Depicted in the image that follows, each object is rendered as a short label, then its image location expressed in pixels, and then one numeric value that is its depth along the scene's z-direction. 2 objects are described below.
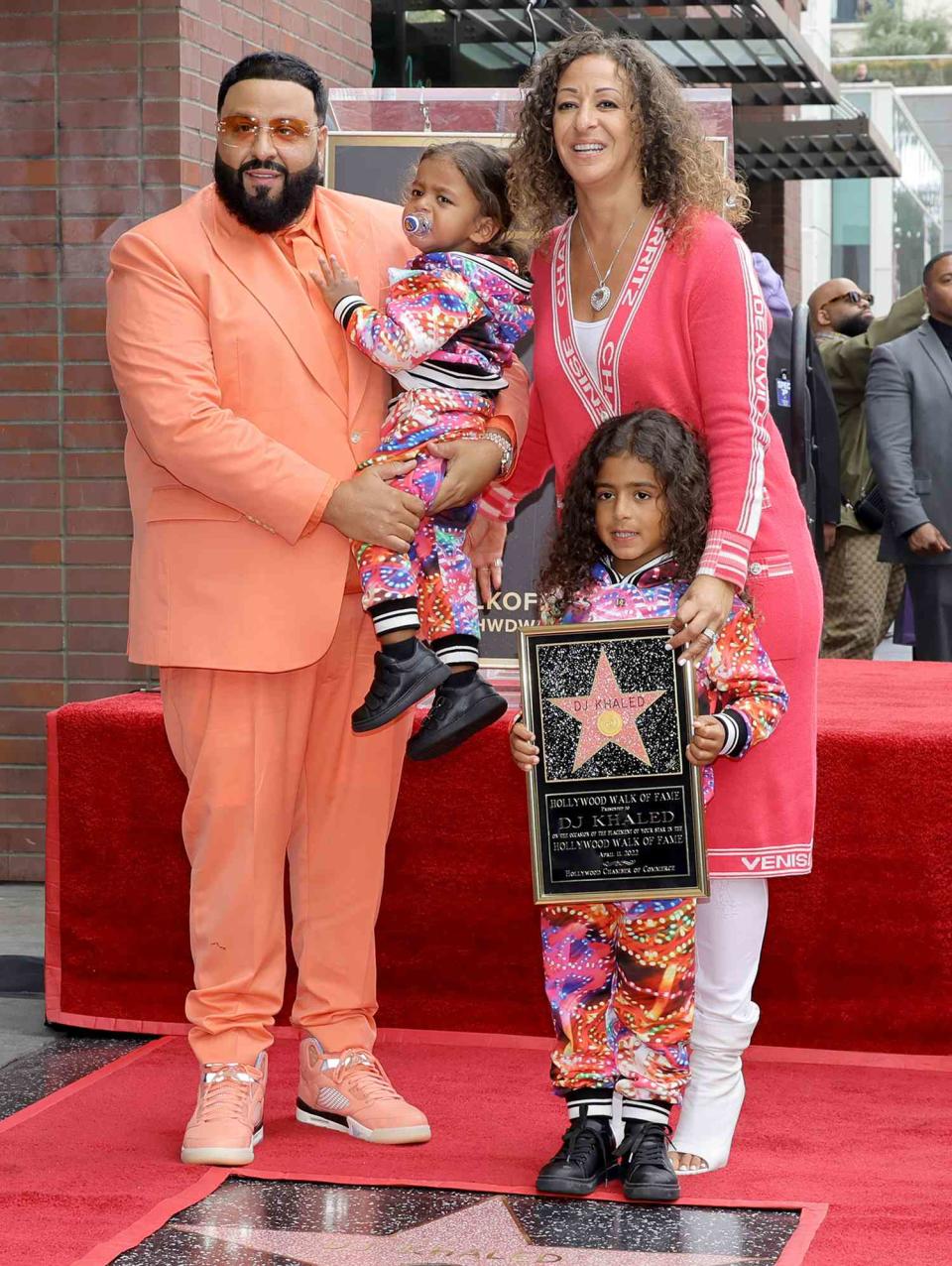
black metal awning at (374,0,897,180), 8.94
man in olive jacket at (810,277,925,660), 8.41
